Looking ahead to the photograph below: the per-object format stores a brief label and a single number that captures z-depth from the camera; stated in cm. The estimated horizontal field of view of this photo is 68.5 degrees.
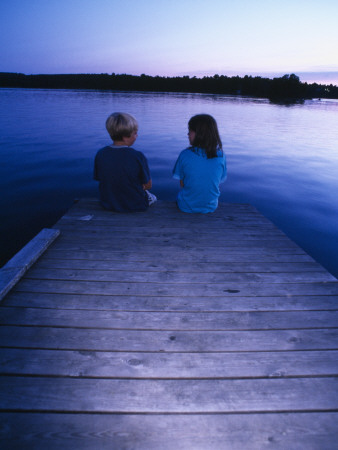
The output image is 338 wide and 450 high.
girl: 354
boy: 347
